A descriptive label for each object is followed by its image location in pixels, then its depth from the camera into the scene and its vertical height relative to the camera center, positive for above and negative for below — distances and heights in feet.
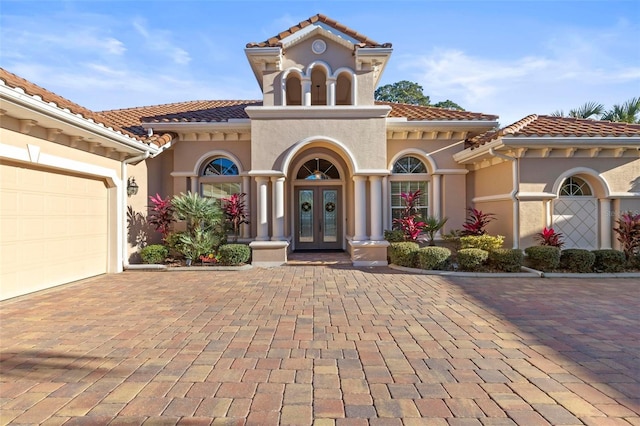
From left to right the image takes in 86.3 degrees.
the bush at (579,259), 28.55 -3.85
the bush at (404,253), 31.81 -3.61
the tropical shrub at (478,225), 33.17 -1.06
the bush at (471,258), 29.17 -3.74
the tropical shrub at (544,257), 28.68 -3.62
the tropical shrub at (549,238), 30.24 -2.13
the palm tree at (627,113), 51.55 +15.69
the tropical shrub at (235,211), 35.78 +0.39
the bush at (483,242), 30.32 -2.51
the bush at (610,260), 28.53 -3.88
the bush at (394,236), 35.58 -2.27
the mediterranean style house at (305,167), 23.48 +4.61
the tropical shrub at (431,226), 34.47 -1.18
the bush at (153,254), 32.42 -3.71
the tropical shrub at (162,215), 34.40 -0.06
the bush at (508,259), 28.94 -3.81
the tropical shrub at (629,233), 29.32 -1.68
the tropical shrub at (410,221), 34.09 -0.71
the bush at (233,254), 33.06 -3.83
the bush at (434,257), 30.07 -3.85
